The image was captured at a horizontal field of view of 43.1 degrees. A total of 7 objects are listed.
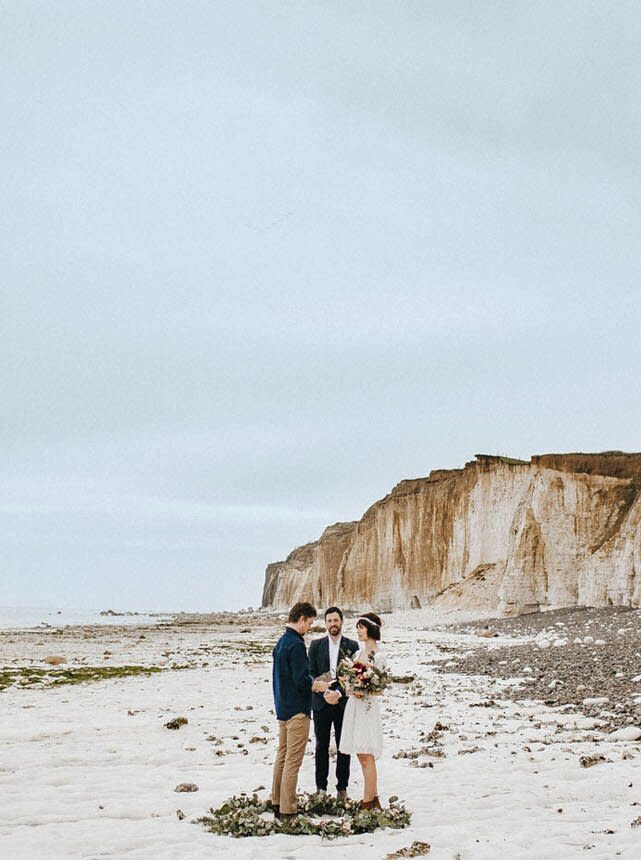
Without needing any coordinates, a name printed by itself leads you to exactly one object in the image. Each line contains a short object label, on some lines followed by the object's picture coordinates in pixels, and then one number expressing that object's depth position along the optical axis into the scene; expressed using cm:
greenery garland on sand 658
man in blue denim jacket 705
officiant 764
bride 702
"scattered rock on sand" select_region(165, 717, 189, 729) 1171
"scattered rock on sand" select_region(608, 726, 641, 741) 926
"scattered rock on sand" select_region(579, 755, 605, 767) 817
